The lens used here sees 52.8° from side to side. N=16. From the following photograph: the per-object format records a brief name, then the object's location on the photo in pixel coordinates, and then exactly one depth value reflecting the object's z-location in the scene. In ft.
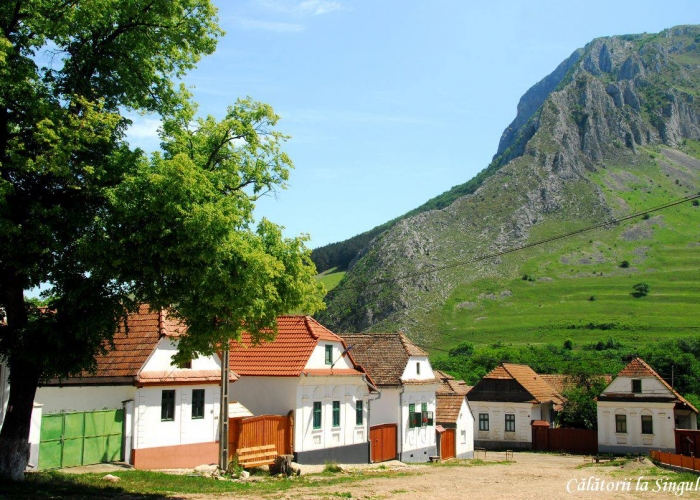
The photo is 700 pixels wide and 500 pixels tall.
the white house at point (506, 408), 193.16
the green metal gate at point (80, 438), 69.15
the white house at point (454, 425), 145.28
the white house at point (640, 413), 166.50
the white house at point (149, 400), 77.05
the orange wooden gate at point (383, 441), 117.70
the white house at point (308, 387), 98.73
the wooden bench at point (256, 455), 84.43
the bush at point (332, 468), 91.35
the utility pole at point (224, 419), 75.61
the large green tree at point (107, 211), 49.44
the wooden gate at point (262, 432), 85.81
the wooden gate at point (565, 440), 179.22
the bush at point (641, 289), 492.54
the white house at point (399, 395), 125.59
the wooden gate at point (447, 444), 142.53
